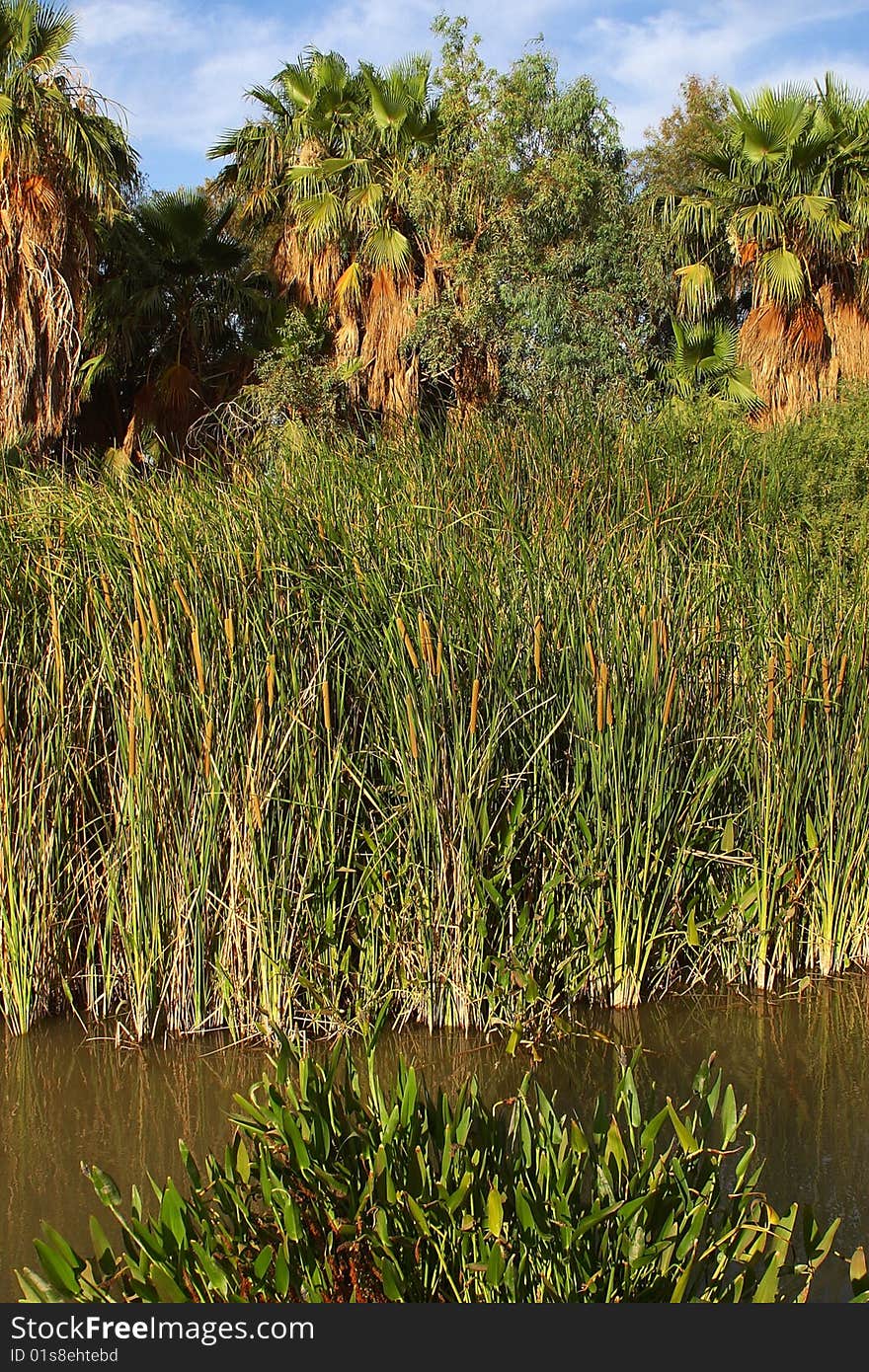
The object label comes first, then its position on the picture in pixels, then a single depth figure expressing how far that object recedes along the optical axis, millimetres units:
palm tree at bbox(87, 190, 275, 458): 17016
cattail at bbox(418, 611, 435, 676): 4012
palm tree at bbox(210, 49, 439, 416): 16203
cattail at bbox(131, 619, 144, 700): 4172
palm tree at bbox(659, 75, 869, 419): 15633
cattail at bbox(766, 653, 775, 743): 4484
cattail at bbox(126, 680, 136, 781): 4109
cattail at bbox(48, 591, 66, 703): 4316
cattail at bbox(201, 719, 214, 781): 4094
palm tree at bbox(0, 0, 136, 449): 13336
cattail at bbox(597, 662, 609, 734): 4156
